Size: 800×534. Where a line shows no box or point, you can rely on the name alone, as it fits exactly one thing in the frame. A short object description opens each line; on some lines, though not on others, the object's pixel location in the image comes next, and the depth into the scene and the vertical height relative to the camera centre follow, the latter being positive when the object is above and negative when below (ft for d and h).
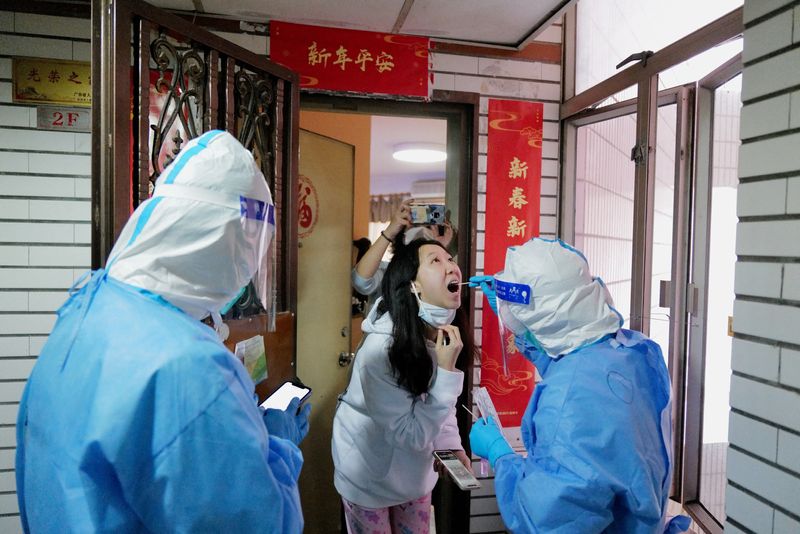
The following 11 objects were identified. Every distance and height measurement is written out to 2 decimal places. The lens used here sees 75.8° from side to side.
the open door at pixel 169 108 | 4.55 +1.45
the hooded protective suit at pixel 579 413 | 4.15 -1.43
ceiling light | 21.07 +3.90
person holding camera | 8.68 +0.06
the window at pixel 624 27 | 7.09 +3.53
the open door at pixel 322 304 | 10.09 -1.26
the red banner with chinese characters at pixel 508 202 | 9.42 +0.81
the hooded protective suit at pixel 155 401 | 3.04 -1.00
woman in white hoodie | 6.34 -1.96
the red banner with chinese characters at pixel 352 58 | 8.54 +3.14
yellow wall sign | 7.58 +2.32
